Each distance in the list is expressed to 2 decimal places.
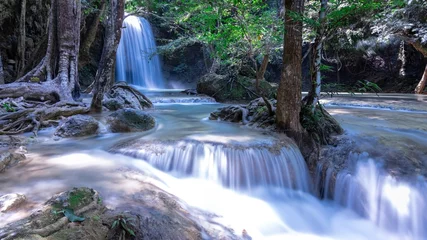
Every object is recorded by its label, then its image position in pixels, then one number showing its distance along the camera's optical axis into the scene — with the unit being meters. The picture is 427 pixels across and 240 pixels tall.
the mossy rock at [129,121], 6.18
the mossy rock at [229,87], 13.42
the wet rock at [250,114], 6.09
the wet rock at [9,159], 3.47
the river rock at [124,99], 8.44
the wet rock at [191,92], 15.79
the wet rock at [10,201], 2.30
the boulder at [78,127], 5.52
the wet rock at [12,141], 4.51
